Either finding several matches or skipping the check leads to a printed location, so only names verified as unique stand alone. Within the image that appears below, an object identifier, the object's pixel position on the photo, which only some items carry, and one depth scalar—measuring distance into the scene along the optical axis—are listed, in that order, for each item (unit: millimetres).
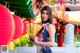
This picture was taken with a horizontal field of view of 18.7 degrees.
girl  4742
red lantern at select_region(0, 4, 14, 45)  1468
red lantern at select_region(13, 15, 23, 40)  2432
